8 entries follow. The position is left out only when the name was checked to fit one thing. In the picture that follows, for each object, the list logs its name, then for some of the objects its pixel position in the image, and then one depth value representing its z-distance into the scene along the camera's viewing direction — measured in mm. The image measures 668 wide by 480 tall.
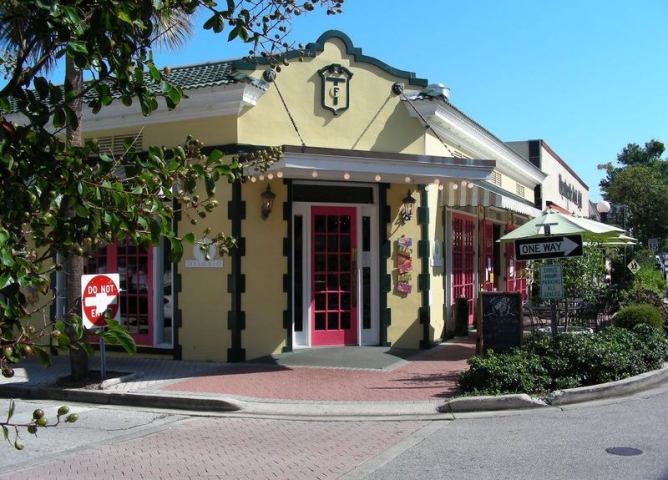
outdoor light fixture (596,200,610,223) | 23688
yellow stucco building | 11383
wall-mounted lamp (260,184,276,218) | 11328
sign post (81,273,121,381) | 9266
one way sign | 9203
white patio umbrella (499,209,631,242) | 11508
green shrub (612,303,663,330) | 11977
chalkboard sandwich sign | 10047
